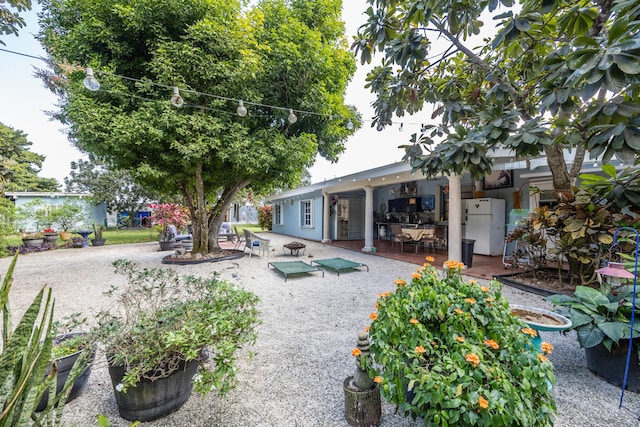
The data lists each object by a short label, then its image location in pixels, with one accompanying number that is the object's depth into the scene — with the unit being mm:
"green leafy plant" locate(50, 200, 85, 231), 11773
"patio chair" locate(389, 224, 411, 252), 8891
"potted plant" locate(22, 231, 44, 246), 10500
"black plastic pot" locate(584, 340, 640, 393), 2127
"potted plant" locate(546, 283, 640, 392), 2109
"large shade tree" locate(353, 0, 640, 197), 1889
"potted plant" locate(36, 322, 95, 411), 1903
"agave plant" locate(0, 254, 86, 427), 1079
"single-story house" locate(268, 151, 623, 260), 6355
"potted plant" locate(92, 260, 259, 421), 1685
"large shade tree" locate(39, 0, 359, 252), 5922
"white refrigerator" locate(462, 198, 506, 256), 7965
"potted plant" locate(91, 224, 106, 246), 11867
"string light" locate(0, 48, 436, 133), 4234
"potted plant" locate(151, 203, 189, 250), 10734
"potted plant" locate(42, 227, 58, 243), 11148
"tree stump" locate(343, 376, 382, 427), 1753
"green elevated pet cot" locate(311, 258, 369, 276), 6312
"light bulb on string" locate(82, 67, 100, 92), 4215
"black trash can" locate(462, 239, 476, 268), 6434
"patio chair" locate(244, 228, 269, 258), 8227
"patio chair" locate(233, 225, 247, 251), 10016
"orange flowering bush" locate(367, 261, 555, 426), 1323
